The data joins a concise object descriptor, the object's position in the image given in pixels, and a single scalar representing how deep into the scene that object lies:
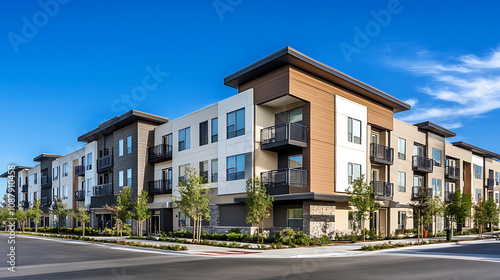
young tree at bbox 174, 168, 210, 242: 27.52
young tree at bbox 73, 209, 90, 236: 41.09
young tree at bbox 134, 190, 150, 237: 33.94
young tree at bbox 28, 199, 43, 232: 58.59
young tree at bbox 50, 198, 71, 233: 48.03
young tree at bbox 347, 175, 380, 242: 29.55
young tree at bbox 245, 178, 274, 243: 26.47
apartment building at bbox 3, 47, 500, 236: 29.30
